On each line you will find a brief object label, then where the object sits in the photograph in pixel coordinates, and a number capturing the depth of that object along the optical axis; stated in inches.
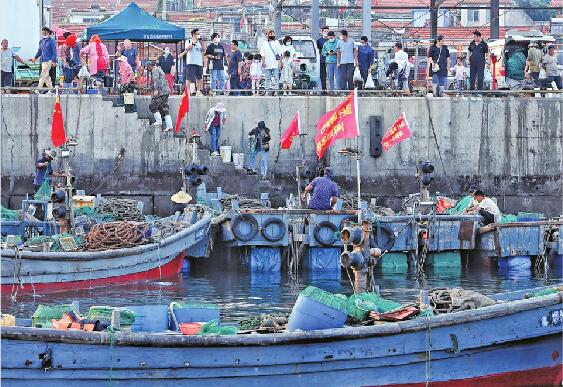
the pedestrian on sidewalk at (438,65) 1481.3
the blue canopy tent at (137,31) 1574.8
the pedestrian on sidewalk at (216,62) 1485.0
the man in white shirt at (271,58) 1482.5
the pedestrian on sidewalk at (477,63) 1494.8
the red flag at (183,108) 1416.1
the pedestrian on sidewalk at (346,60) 1467.8
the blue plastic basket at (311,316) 776.9
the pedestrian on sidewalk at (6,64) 1439.5
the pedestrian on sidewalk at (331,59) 1472.7
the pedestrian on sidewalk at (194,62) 1470.2
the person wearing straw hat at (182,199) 1280.8
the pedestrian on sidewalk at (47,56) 1435.8
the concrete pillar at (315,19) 1787.6
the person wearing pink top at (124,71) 1475.1
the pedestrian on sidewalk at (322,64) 1508.4
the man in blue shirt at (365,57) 1480.1
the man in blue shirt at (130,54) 1517.0
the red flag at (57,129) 1249.4
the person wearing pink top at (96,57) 1472.4
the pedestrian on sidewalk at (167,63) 1545.3
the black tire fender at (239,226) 1230.9
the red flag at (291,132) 1380.4
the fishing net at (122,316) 779.4
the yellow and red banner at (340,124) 1040.2
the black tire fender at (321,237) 1221.7
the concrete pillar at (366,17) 1635.1
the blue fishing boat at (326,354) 737.0
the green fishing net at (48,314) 785.6
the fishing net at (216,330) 771.4
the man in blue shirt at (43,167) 1327.5
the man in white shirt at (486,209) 1267.2
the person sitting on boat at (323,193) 1227.2
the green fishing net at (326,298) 777.6
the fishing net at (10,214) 1222.9
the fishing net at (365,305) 794.8
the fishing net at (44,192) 1244.5
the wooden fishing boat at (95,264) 1082.1
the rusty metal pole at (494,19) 1829.5
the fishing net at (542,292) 828.8
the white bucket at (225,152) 1427.2
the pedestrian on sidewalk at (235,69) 1492.4
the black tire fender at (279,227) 1229.7
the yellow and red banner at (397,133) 1283.2
